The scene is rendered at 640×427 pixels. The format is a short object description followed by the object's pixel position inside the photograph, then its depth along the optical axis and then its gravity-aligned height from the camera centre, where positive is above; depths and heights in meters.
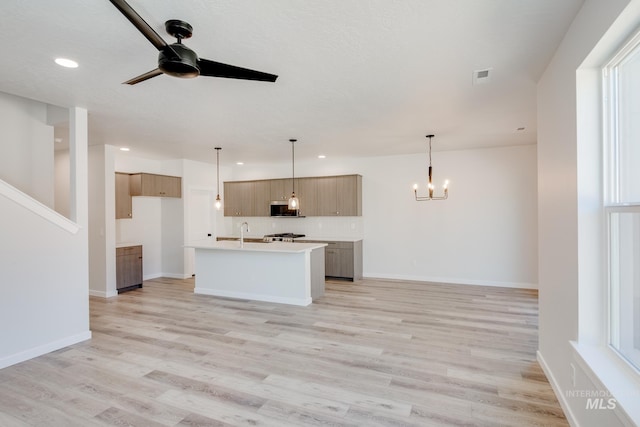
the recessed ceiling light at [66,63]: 2.62 +1.28
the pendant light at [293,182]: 5.47 +0.71
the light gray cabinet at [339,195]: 6.91 +0.37
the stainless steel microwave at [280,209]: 7.51 +0.10
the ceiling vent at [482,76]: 2.83 +1.23
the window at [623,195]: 1.71 +0.08
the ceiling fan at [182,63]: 1.87 +0.97
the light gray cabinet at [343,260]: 6.64 -1.00
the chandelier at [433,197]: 6.18 +0.30
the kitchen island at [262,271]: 5.07 -0.98
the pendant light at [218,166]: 6.07 +1.18
